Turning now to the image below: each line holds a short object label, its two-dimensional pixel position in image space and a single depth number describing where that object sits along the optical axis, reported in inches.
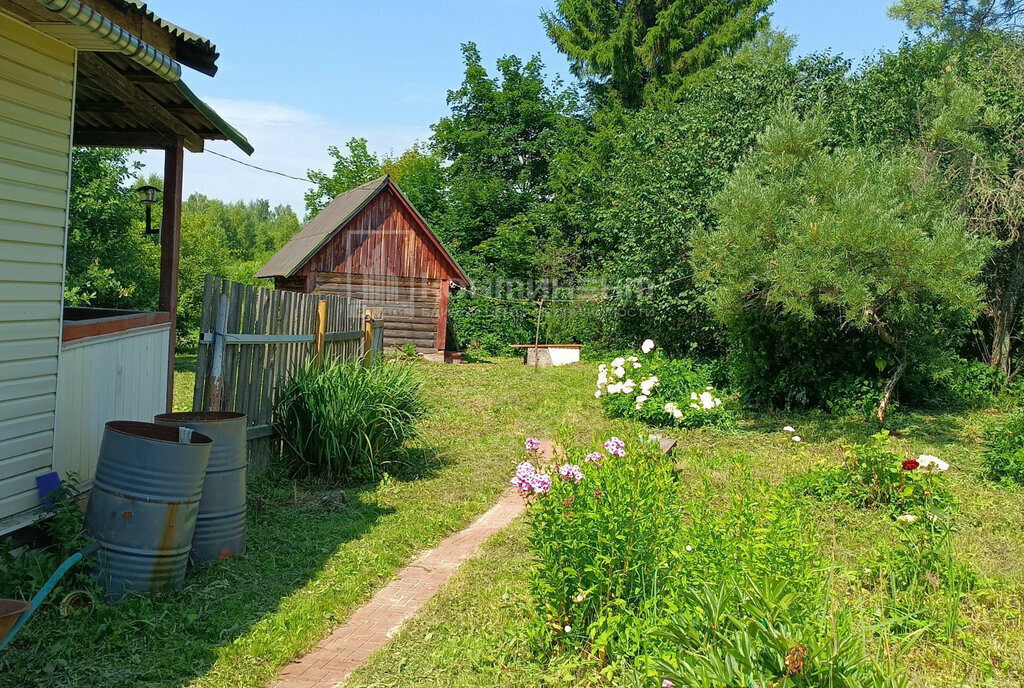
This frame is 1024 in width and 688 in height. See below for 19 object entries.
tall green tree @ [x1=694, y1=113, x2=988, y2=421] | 363.3
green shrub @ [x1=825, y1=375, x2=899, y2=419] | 471.2
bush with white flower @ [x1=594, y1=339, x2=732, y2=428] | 443.2
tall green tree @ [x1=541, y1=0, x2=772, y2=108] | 1175.0
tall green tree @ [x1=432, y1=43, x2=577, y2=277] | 1244.5
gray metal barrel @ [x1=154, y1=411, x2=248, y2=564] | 208.4
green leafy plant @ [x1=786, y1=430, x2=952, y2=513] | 248.8
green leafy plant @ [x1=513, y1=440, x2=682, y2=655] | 150.6
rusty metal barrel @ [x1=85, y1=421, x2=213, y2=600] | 180.1
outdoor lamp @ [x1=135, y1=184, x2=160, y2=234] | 342.6
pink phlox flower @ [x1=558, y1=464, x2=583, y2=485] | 178.9
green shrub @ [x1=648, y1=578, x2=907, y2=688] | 102.4
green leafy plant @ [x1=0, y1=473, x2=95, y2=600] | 167.0
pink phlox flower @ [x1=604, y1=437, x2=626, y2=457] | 203.8
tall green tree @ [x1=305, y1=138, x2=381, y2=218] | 1918.1
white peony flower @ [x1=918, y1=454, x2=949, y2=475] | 246.5
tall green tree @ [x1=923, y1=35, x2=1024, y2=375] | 461.1
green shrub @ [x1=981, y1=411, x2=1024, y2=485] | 307.7
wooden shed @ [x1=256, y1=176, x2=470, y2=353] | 842.2
